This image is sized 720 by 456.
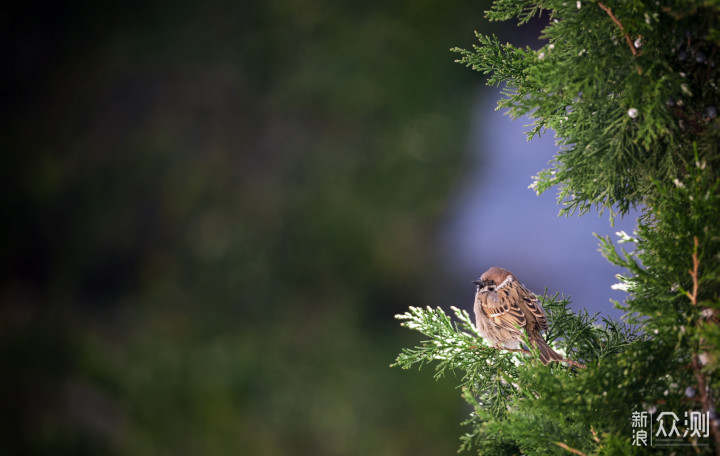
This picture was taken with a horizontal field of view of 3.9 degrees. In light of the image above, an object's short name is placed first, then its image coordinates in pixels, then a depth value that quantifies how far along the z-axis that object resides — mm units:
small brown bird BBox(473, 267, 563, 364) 9671
